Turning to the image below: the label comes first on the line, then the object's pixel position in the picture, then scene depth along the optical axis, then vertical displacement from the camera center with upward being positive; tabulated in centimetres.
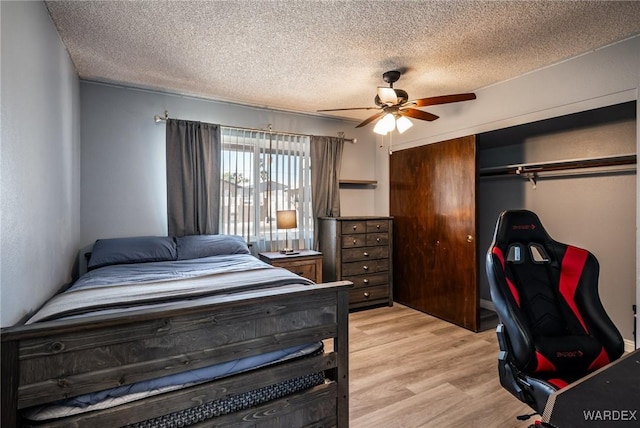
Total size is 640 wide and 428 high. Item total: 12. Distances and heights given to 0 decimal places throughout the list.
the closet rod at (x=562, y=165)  260 +40
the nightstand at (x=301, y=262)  351 -61
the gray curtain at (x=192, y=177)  337 +36
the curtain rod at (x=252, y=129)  338 +99
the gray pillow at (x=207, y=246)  311 -38
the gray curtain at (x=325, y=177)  417 +44
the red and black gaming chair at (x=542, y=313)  150 -56
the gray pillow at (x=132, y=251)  276 -38
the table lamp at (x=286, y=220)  367 -13
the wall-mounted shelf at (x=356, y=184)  445 +37
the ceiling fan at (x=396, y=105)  253 +88
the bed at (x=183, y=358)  108 -60
